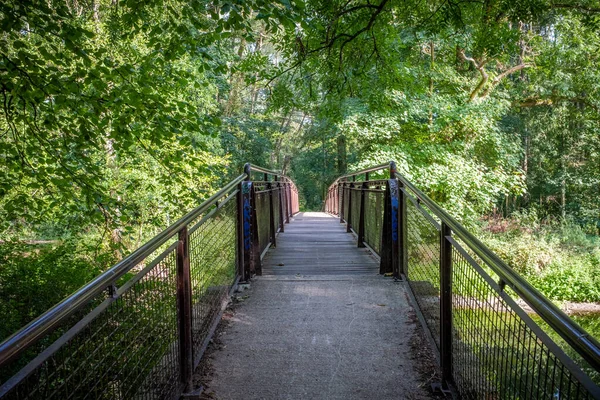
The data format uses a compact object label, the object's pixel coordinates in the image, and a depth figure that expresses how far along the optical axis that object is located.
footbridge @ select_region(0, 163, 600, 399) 1.53
